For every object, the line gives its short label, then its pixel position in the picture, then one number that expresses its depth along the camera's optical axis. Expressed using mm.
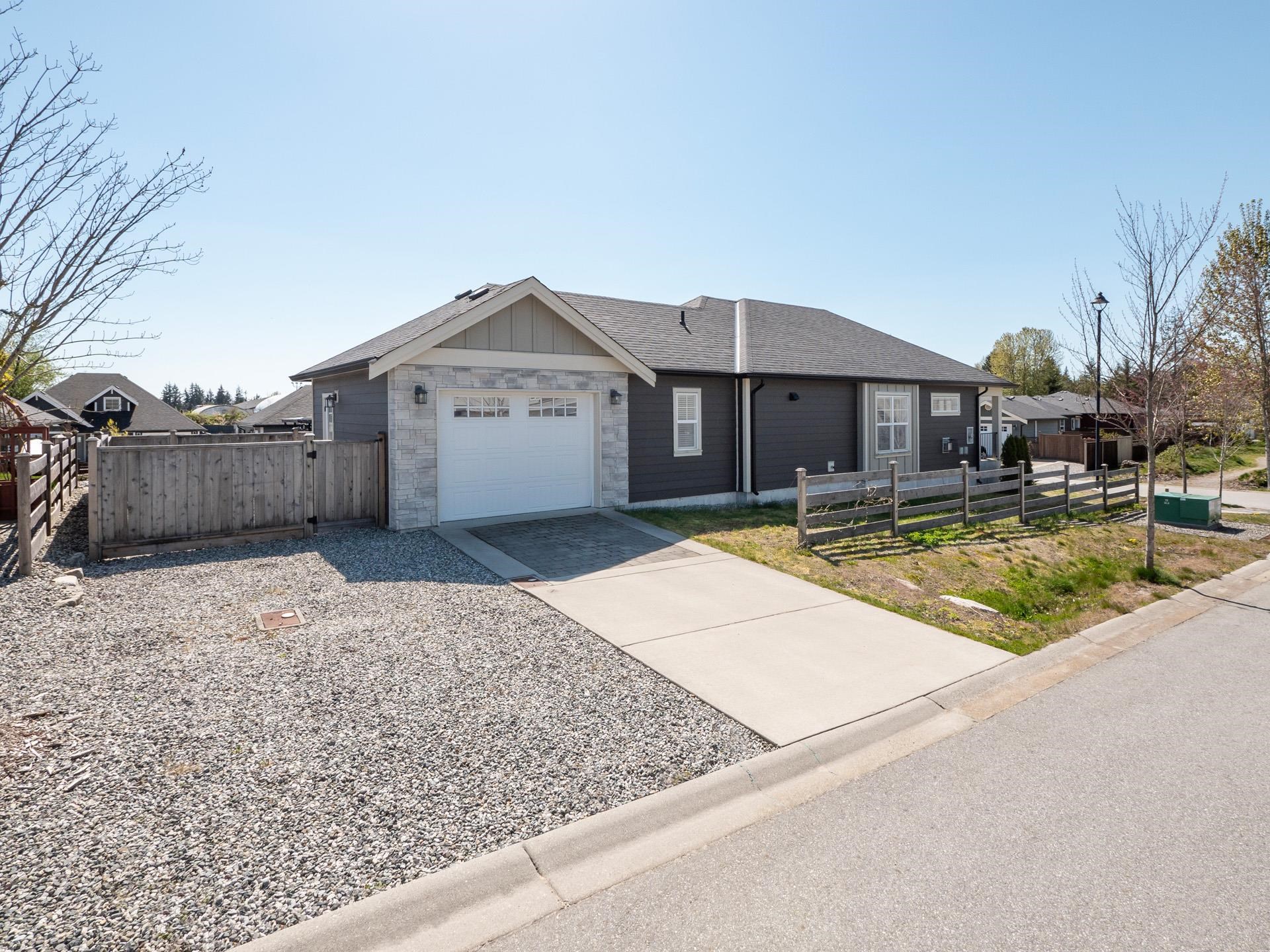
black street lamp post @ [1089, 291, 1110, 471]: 12525
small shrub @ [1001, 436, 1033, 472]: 21781
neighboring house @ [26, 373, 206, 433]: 39562
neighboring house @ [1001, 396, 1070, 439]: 46406
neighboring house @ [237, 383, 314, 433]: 30344
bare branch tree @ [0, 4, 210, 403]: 4238
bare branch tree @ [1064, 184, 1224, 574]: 9648
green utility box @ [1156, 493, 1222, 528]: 13898
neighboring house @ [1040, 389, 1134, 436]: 40906
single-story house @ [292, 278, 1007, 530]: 11562
